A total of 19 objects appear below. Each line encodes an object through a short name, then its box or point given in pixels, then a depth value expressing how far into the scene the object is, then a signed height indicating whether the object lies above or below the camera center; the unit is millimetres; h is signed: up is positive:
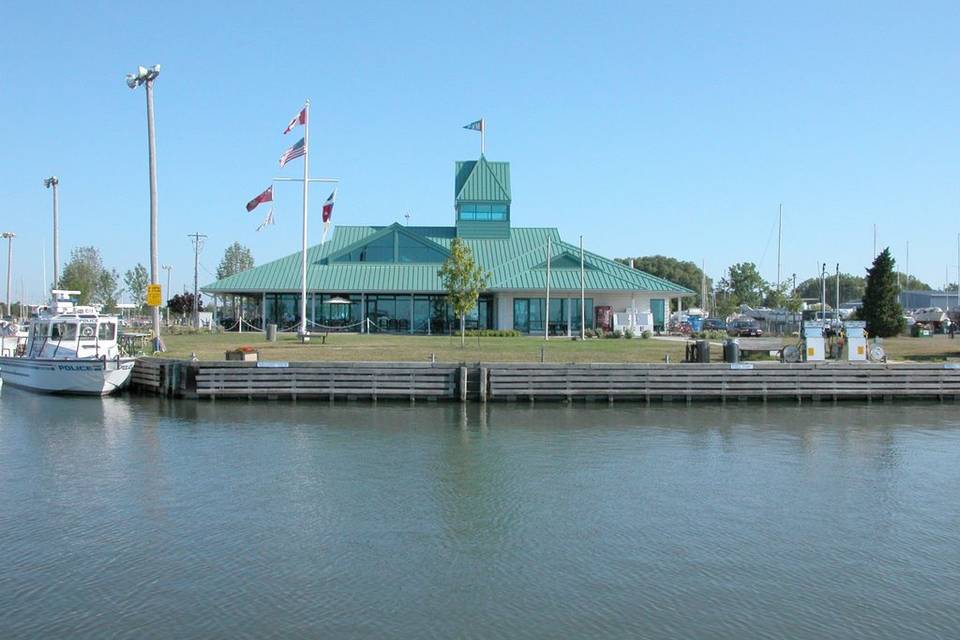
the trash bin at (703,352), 31811 -740
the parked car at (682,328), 54406 +169
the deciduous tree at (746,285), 104762 +5379
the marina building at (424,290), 52031 +2330
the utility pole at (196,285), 62825 +3531
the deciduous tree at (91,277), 73738 +4773
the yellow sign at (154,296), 32784 +1290
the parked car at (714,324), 59031 +413
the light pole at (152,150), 33281 +6793
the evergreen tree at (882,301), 44812 +1442
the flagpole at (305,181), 41100 +6971
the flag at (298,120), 40750 +9555
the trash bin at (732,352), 31609 -737
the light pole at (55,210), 48750 +6506
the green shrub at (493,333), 48666 -103
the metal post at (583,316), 47375 +793
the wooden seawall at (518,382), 29625 -1644
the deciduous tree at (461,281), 41406 +2275
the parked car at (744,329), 54303 +100
